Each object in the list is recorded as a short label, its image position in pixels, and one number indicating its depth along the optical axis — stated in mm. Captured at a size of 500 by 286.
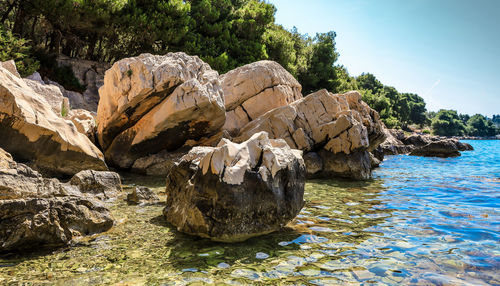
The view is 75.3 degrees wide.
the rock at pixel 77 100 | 22972
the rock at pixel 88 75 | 25109
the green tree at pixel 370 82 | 97375
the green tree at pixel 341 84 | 47438
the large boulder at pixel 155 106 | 11492
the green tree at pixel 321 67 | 45281
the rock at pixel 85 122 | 13562
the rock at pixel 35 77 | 19844
